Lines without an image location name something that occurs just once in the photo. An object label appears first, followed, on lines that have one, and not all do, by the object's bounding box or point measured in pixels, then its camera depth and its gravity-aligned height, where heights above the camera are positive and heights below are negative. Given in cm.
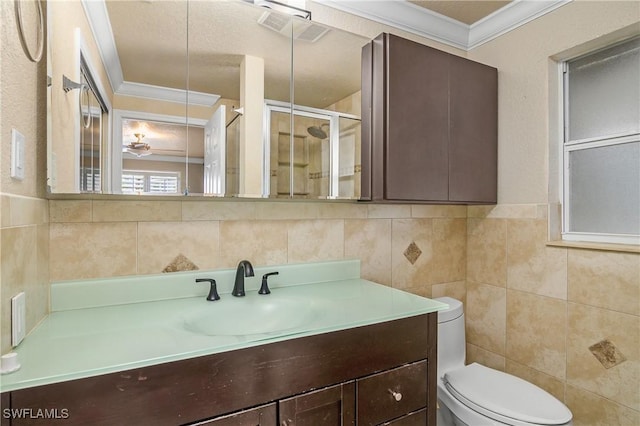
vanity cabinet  78 -46
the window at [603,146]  154 +33
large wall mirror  111 +42
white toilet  132 -76
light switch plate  85 +15
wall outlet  84 -26
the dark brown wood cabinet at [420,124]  152 +43
